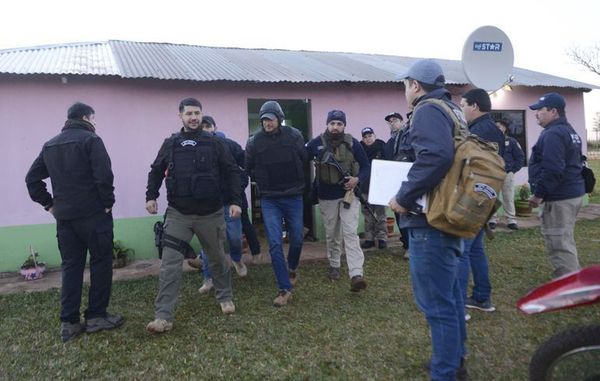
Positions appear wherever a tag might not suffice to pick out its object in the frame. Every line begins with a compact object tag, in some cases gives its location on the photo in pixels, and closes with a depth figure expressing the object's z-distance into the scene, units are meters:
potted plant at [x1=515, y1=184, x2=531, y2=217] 8.67
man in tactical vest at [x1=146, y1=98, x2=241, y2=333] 3.59
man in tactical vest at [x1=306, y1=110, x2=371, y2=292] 4.59
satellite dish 5.98
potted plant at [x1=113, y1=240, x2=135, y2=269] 5.87
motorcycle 2.04
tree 25.67
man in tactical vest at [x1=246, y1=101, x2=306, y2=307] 4.19
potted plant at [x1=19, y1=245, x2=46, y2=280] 5.41
